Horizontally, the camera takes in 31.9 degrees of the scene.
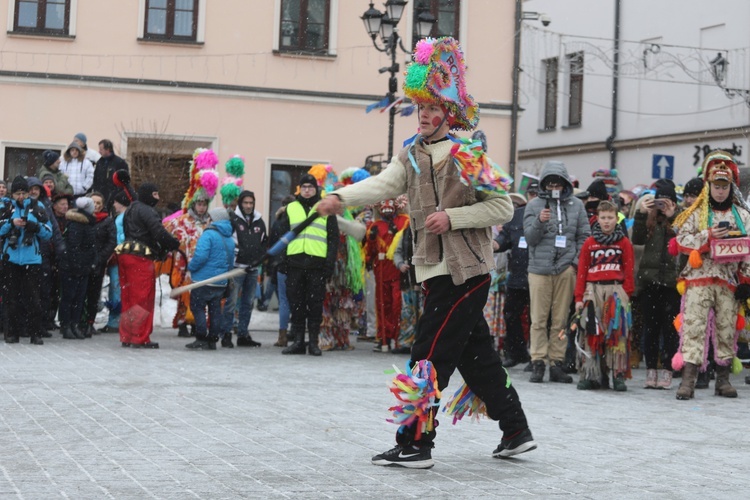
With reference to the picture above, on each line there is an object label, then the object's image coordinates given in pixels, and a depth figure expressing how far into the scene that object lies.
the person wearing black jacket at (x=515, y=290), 13.06
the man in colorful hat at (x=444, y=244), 6.70
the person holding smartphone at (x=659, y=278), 12.11
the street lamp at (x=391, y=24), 19.83
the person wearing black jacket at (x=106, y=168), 18.66
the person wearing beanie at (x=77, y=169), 18.66
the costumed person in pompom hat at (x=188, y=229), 16.22
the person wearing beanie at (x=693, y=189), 12.14
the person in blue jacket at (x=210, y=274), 14.60
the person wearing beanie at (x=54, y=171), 17.03
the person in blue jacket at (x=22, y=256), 14.39
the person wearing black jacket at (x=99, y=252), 15.69
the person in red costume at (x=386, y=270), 15.35
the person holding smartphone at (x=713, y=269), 10.80
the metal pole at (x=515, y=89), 26.25
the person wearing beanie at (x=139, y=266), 14.60
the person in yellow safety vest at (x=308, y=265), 14.23
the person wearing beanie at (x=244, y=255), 15.34
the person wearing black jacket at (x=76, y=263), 15.34
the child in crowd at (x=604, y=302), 11.18
